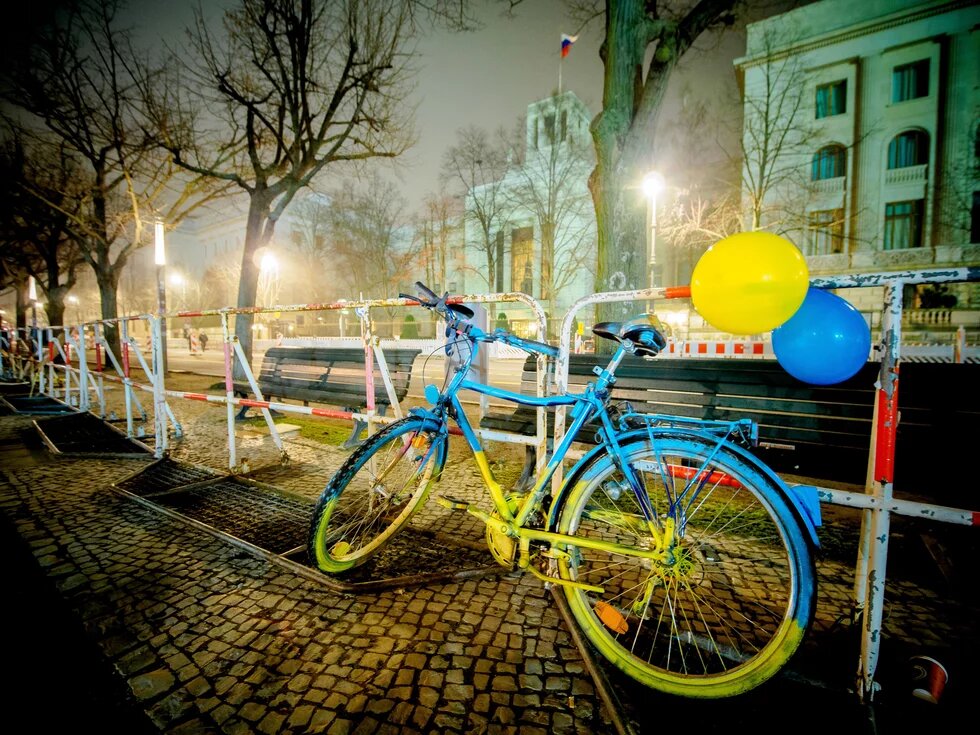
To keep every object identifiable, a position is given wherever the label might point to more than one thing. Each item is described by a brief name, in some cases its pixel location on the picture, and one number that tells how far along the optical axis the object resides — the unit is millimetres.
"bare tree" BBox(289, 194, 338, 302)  38919
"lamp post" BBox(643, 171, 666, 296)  11603
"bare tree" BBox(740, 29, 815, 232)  23984
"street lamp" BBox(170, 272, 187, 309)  52125
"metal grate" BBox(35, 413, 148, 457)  5488
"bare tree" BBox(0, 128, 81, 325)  15123
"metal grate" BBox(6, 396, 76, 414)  8391
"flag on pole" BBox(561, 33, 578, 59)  14438
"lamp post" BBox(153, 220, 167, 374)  6309
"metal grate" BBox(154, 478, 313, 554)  3111
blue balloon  1905
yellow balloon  1736
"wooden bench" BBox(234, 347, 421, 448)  5344
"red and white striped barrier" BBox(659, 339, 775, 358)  8558
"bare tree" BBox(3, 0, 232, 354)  11961
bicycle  1701
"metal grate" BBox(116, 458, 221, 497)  4117
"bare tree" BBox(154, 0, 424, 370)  9648
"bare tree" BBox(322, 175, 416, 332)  34750
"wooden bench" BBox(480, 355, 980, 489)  2543
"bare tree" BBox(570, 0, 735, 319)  6797
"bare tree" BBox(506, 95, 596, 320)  25328
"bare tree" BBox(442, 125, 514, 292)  27406
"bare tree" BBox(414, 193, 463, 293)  32500
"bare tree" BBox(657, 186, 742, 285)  19922
